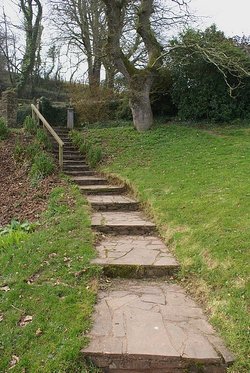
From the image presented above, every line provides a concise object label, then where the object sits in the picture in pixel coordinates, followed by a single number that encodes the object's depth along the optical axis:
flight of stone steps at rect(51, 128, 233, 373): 2.69
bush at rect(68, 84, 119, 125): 14.34
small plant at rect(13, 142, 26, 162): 9.77
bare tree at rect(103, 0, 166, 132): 11.38
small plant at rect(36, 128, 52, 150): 10.46
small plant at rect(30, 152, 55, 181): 8.43
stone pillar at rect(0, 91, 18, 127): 13.66
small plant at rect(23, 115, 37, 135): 11.88
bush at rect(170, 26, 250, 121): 11.33
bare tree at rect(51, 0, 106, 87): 16.53
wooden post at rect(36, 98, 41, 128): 15.58
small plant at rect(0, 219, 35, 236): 5.58
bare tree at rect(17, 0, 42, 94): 20.29
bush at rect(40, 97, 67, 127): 15.77
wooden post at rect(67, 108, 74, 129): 14.59
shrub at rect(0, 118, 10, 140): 11.45
